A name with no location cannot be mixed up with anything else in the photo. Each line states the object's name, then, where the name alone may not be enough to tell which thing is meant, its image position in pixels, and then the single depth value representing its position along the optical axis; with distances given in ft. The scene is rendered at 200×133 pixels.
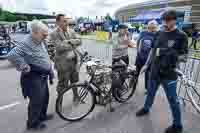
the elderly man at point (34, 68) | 6.62
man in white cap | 11.23
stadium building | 143.27
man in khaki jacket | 8.83
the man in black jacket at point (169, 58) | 6.99
